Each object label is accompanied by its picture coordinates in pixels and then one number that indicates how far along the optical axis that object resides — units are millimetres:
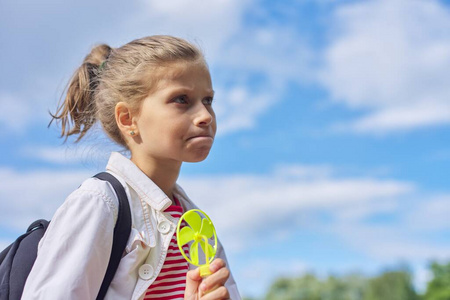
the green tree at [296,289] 48697
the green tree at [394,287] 39688
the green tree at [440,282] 30734
